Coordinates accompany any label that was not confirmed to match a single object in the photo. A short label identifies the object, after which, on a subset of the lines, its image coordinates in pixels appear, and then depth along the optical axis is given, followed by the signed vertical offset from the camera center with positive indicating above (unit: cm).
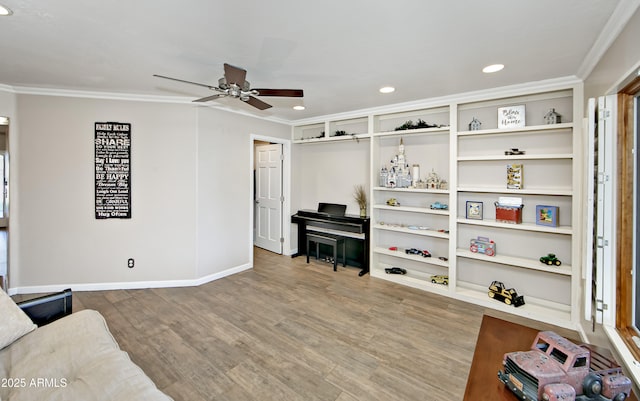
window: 184 -13
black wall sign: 361 +36
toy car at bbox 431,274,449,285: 372 -107
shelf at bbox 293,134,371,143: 432 +98
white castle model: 409 +37
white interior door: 536 +1
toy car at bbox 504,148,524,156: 319 +54
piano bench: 450 -71
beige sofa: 121 -82
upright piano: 441 -49
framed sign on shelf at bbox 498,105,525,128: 317 +94
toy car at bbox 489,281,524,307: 319 -110
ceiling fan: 217 +92
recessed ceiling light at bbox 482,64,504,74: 257 +122
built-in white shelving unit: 299 +1
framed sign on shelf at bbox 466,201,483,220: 348 -14
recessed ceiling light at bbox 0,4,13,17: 177 +118
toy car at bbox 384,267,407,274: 416 -107
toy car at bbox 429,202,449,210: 373 -10
